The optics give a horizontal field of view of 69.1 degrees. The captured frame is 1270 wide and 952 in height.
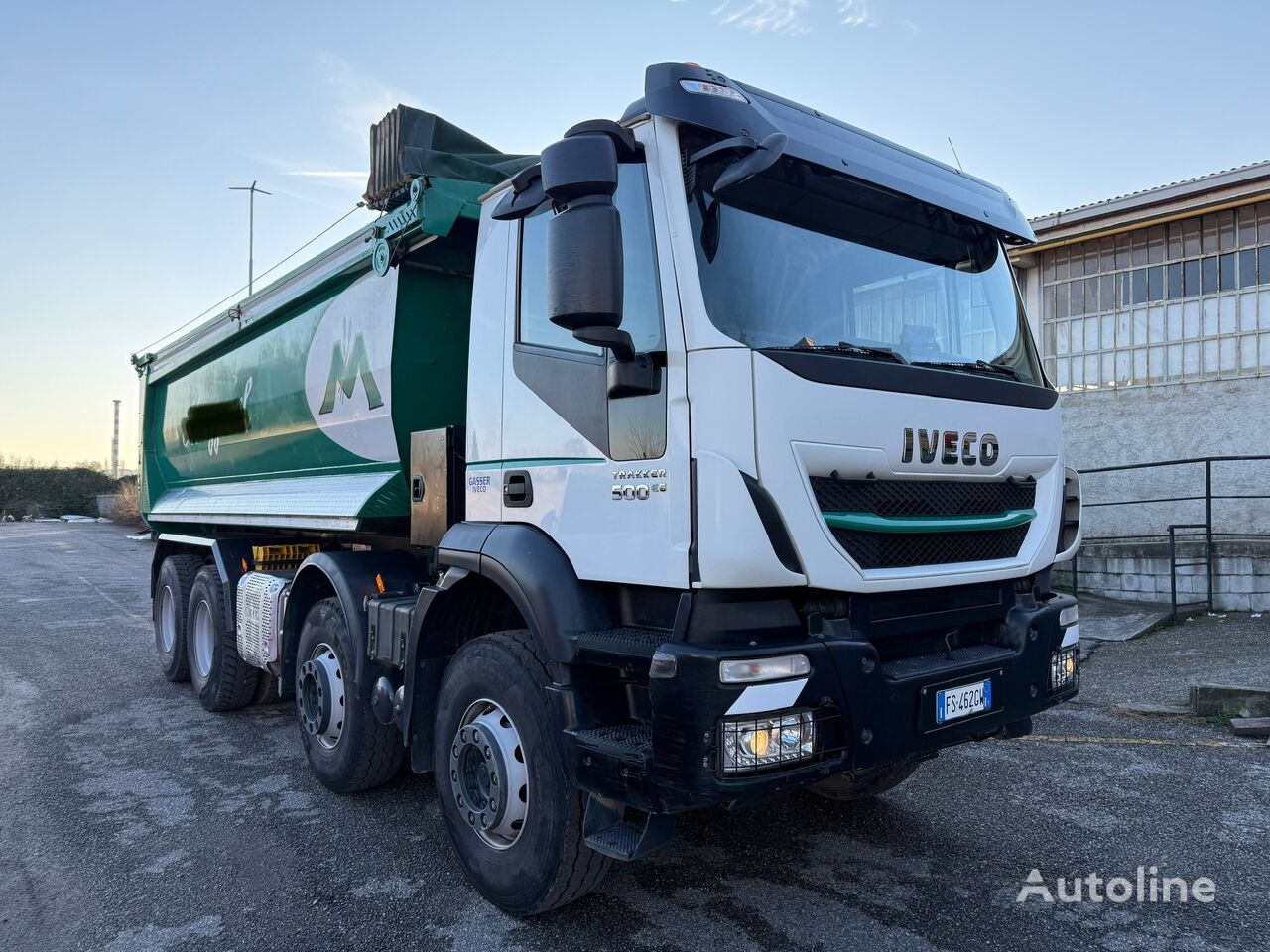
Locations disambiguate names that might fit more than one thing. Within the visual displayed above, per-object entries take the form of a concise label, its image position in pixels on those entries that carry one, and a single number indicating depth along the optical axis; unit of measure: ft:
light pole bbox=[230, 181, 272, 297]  85.15
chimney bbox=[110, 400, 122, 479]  193.04
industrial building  29.81
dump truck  9.02
